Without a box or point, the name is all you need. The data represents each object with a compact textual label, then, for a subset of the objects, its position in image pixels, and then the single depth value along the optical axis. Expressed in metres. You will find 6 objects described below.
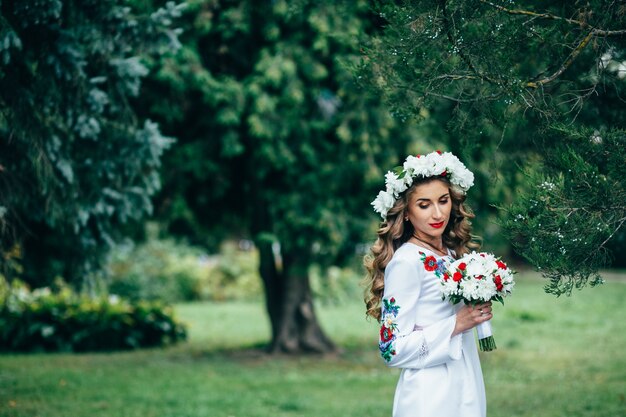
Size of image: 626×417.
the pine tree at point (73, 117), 5.67
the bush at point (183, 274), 18.47
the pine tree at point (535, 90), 3.55
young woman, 3.56
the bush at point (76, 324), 11.84
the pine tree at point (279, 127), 9.21
